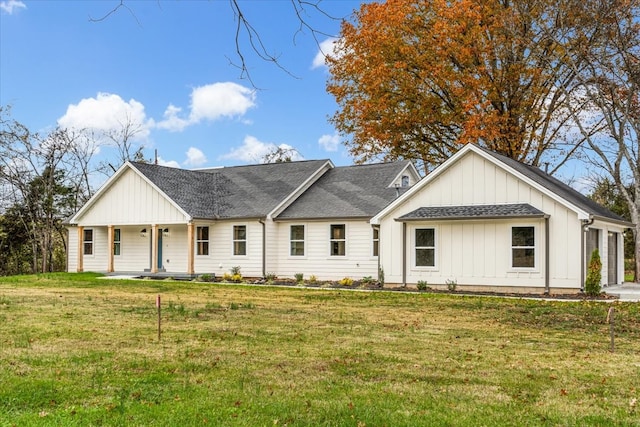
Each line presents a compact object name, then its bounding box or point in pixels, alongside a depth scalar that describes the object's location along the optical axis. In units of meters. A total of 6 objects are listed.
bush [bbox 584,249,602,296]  19.56
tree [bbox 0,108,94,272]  39.62
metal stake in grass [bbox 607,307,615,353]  9.98
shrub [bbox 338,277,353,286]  24.55
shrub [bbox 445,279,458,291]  21.58
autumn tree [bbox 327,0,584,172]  30.50
